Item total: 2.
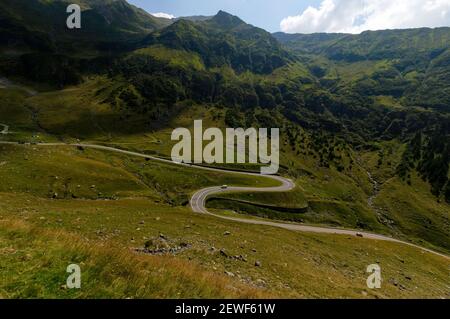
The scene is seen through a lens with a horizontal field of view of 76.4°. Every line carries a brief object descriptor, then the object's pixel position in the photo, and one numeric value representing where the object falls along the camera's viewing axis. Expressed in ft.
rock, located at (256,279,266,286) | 67.48
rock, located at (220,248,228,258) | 88.81
